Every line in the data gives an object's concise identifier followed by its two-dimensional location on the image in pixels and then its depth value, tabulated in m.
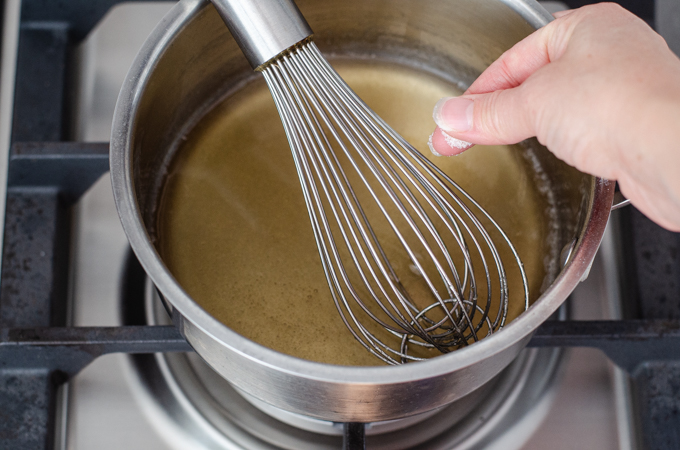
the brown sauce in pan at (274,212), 0.57
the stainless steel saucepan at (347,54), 0.37
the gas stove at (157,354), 0.51
